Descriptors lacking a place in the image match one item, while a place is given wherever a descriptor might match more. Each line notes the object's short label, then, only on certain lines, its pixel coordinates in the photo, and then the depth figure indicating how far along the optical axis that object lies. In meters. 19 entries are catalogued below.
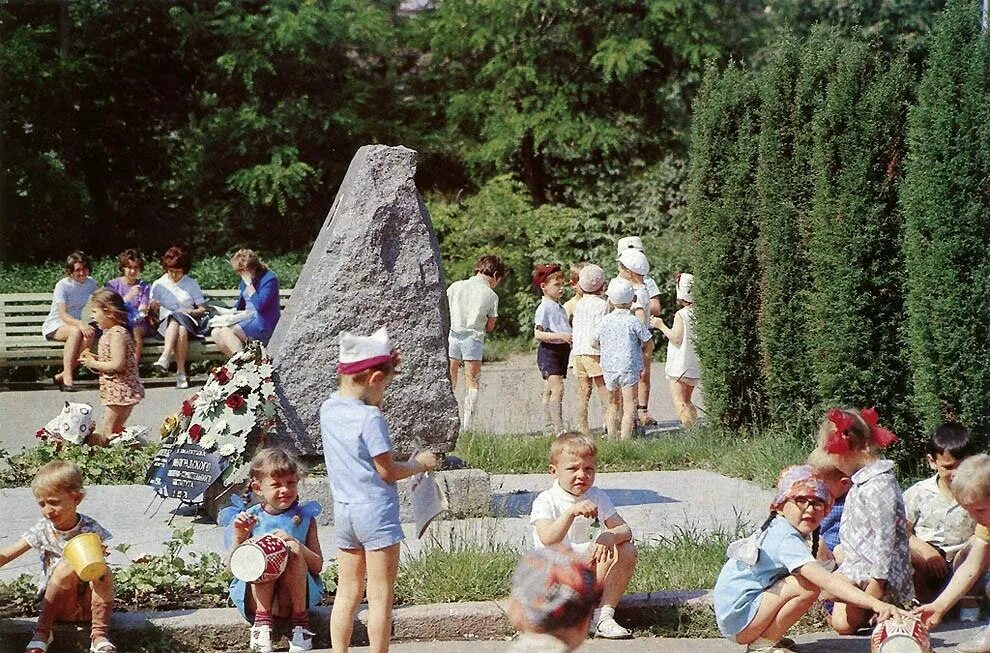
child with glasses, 5.33
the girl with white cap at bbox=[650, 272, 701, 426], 12.03
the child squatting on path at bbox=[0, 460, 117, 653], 5.70
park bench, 15.55
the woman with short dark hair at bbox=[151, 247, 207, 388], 15.34
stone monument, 8.16
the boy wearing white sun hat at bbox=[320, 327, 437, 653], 5.14
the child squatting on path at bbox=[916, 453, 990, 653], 5.43
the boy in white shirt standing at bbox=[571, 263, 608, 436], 11.38
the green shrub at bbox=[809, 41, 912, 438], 9.32
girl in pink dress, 10.09
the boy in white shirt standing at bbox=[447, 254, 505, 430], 12.02
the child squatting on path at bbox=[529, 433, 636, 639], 5.58
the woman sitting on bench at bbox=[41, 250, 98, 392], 15.04
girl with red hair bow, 5.66
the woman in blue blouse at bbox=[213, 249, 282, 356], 12.45
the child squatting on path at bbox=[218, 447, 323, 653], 5.81
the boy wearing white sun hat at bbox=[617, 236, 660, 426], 12.10
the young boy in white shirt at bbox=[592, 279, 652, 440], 10.85
